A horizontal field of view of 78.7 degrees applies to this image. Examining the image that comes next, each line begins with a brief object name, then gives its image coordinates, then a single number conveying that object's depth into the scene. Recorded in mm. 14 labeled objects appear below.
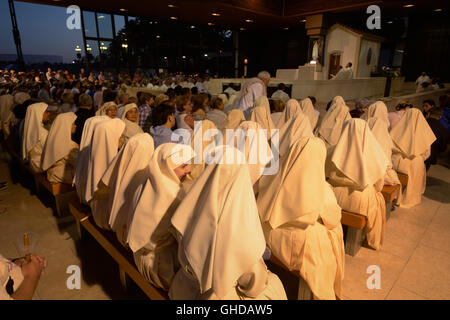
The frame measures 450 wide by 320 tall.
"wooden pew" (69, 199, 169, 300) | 2125
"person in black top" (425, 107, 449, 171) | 4656
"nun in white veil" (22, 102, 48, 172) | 4258
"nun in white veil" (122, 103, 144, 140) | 4338
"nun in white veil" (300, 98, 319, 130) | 6168
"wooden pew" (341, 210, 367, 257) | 3080
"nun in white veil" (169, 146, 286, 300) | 1561
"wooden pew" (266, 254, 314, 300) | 2408
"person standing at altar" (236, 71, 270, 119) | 6586
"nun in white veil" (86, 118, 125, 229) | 2852
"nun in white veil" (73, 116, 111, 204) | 3207
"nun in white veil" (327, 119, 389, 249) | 2965
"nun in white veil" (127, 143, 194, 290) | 1912
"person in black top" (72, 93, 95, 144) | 4078
